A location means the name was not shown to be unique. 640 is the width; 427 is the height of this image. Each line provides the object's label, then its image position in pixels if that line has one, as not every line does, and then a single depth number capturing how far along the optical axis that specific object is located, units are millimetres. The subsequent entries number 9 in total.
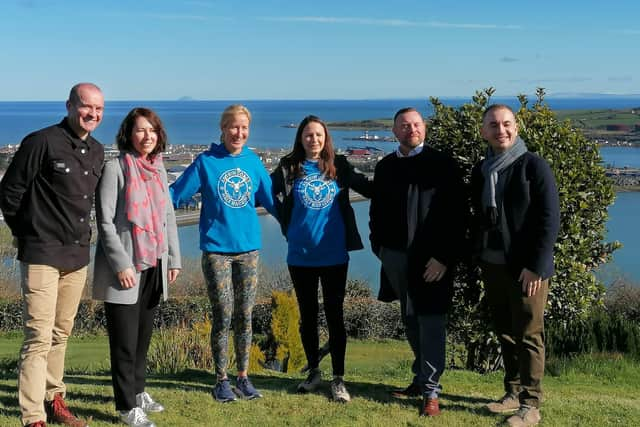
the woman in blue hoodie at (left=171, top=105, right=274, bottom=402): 5012
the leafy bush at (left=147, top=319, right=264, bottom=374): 7121
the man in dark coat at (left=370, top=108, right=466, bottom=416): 4832
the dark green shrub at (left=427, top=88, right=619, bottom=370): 6012
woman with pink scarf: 4422
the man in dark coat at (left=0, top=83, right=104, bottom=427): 4113
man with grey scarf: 4469
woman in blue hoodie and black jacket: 5125
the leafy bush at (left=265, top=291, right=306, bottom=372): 11117
